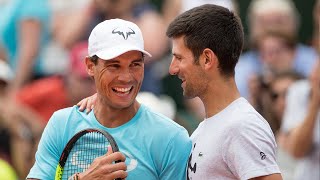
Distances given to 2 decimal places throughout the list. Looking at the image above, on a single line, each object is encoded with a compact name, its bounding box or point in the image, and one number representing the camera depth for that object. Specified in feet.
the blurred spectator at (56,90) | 61.41
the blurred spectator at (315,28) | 60.81
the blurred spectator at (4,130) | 59.78
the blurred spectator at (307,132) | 46.88
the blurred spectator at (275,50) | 62.37
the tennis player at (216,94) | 31.12
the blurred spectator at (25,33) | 63.62
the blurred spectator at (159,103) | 56.77
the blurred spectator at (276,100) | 55.67
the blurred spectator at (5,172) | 51.65
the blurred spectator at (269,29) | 62.34
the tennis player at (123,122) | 33.47
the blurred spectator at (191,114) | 60.08
